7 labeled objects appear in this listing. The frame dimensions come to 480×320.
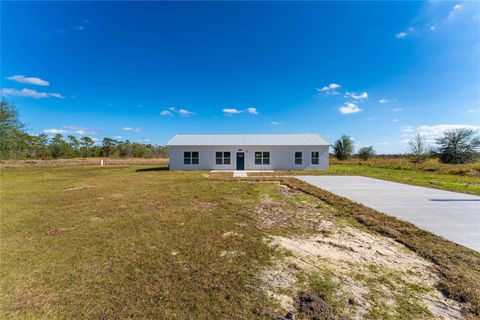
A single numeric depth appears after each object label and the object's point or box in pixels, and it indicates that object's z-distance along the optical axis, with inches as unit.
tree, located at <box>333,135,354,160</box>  1379.2
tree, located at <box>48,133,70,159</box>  1839.3
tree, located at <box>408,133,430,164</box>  977.5
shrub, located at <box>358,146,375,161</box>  1408.7
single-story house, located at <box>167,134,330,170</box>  784.3
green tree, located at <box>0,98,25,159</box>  807.7
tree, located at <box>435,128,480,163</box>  954.7
